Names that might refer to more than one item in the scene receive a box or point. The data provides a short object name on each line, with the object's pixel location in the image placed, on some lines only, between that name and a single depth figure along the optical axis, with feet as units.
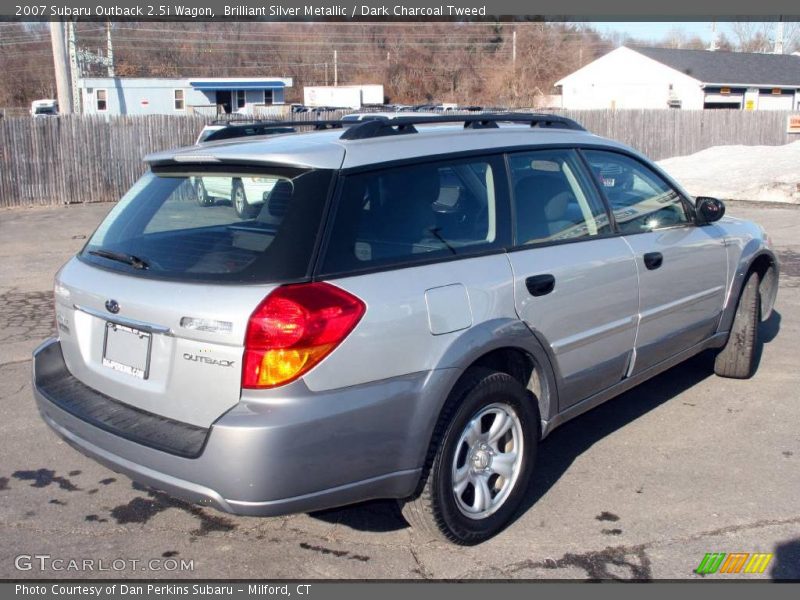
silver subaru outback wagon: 10.13
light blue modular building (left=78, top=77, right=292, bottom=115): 147.64
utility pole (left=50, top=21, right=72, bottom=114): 70.44
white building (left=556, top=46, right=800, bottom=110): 133.90
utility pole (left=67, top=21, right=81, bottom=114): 119.14
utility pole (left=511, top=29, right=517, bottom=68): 219.08
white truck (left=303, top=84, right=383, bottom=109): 178.09
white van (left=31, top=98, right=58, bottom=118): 158.55
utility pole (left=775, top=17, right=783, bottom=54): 169.27
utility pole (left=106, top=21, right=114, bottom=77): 152.13
